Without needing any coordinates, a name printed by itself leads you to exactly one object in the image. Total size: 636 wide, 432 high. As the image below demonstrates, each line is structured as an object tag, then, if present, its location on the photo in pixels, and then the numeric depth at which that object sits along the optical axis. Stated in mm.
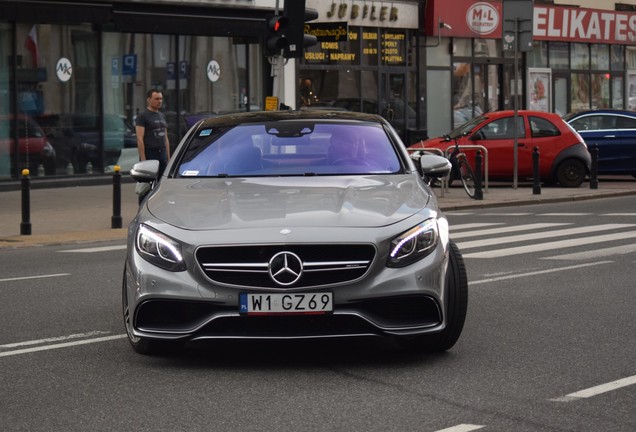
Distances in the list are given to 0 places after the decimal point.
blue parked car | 28281
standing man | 18672
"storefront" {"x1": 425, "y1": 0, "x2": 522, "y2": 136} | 38375
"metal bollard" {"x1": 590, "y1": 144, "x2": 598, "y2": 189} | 25980
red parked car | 26516
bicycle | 24555
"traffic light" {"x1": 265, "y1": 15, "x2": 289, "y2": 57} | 21250
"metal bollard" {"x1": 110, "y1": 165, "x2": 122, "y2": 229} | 18781
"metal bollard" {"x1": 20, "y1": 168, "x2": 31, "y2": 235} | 18047
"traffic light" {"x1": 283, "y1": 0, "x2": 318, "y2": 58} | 21375
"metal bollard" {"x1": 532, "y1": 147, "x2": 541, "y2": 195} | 24516
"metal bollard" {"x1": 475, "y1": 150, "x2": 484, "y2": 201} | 23406
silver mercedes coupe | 7574
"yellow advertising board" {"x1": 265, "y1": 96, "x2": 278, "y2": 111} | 22062
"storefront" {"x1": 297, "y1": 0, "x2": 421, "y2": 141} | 34562
